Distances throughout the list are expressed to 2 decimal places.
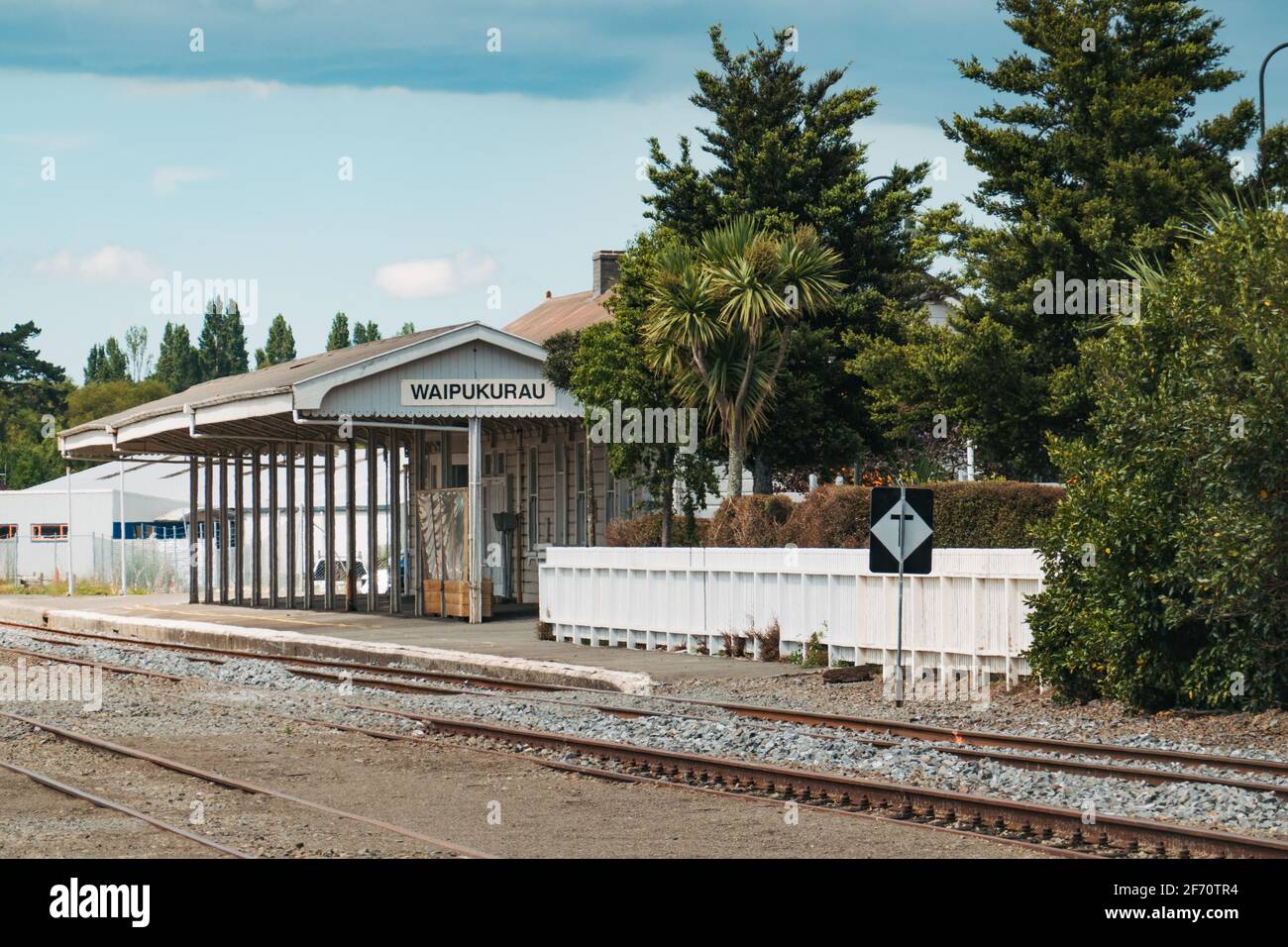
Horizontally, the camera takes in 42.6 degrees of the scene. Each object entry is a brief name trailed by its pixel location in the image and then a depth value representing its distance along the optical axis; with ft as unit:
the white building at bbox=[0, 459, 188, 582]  218.79
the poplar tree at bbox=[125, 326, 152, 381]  537.24
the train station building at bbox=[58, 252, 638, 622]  100.89
